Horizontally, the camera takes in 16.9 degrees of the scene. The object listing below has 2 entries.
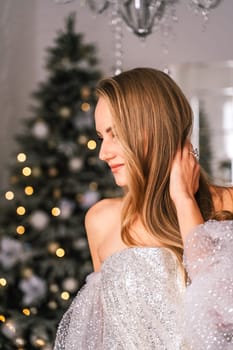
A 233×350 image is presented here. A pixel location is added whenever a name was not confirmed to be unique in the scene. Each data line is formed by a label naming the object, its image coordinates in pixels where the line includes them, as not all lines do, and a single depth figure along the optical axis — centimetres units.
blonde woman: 176
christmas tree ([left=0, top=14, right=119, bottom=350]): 478
